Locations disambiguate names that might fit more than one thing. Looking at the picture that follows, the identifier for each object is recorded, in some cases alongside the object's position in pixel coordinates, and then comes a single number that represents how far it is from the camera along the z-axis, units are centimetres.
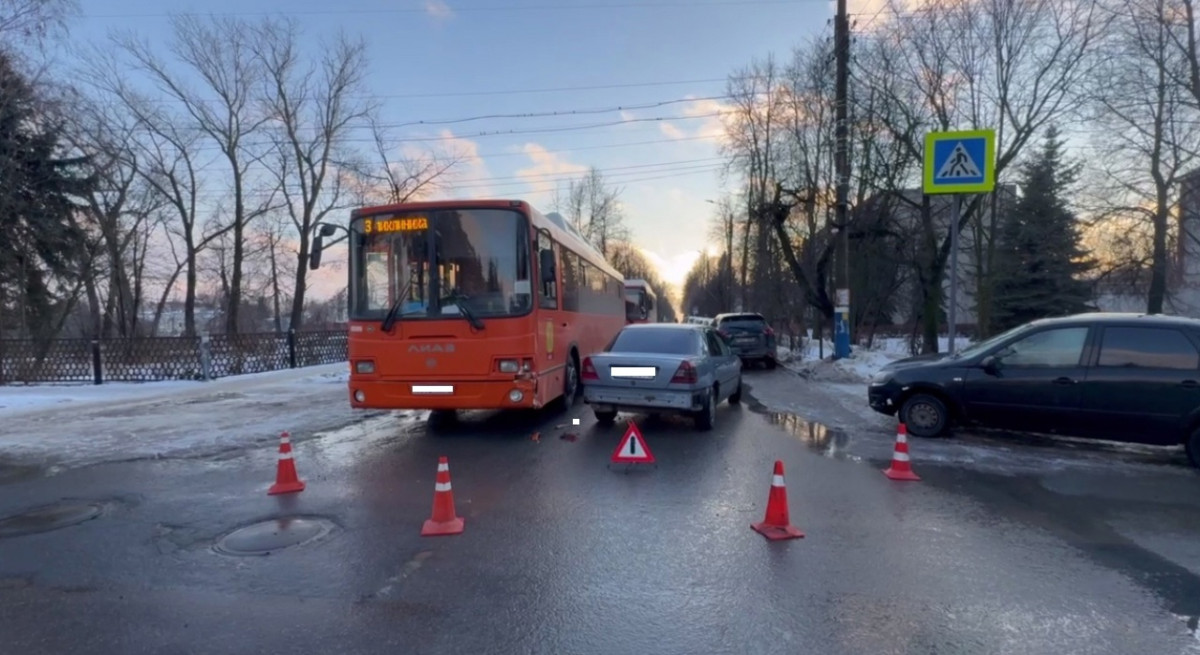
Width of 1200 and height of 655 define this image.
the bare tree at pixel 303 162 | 3756
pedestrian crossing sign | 1238
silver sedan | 1060
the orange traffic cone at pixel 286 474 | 772
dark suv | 2436
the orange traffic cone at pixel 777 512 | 615
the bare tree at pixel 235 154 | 3616
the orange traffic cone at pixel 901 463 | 811
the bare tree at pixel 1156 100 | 1981
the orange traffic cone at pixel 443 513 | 617
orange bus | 1021
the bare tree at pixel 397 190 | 3375
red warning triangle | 845
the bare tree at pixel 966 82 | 2058
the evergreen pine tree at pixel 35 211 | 2266
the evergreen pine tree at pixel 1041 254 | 2742
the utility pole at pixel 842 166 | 2188
